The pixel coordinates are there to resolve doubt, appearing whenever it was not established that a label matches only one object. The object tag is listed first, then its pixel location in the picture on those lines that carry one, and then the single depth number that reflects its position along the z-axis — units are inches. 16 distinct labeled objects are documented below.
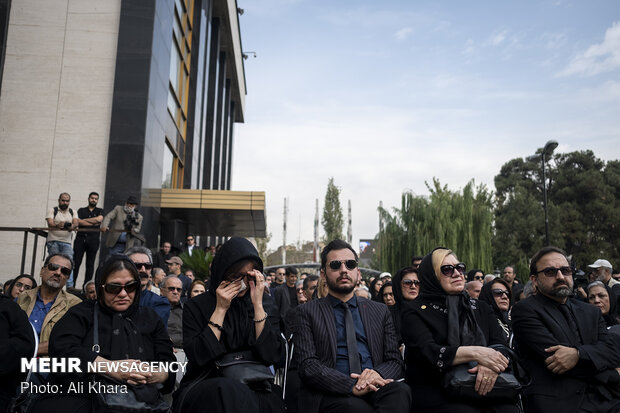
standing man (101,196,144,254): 452.4
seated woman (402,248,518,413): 154.1
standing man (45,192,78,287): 407.2
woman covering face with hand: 136.6
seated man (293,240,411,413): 151.7
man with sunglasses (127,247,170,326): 229.0
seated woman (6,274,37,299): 289.9
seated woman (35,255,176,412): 142.9
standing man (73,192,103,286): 444.1
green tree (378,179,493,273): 917.8
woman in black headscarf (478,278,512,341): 280.1
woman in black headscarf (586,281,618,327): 258.5
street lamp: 600.4
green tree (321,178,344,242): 2529.5
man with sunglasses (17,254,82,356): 206.1
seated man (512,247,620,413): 163.3
